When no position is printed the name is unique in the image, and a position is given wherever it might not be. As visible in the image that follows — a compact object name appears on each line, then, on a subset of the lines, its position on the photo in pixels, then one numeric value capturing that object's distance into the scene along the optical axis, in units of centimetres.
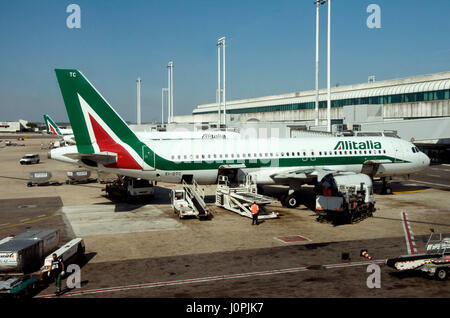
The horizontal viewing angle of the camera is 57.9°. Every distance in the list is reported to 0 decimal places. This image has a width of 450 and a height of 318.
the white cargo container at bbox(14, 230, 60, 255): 2195
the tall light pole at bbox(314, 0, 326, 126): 6619
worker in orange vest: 3034
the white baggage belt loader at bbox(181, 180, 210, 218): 3291
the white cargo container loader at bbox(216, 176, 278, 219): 3284
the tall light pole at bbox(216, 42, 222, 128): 9331
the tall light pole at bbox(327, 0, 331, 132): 6228
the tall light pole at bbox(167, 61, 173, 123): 13751
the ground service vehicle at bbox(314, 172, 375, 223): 3141
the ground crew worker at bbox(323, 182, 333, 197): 3266
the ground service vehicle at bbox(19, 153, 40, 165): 8000
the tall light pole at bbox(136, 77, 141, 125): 15785
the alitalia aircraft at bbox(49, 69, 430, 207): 3422
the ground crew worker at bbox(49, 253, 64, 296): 1901
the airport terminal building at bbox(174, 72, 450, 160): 6719
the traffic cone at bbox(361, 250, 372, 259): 2234
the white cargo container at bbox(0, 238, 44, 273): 1958
